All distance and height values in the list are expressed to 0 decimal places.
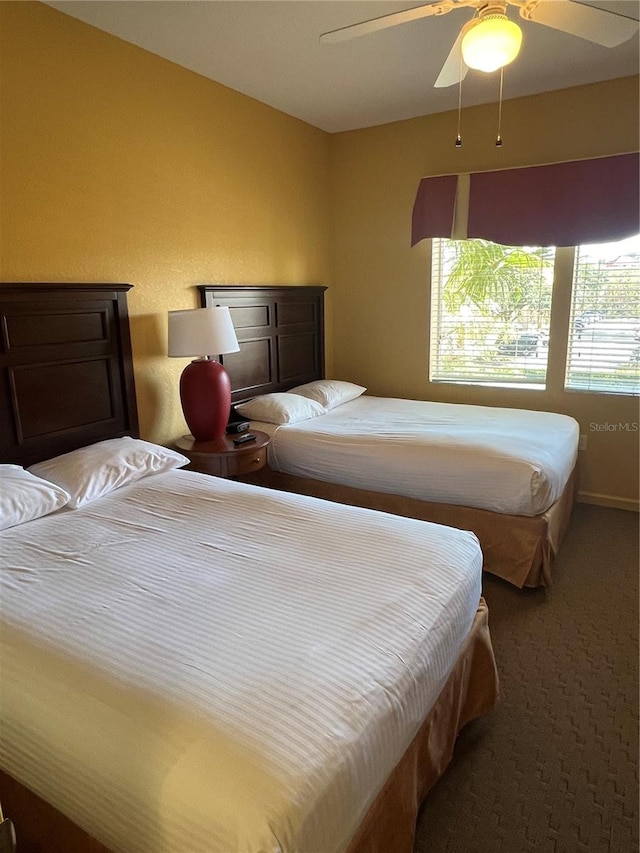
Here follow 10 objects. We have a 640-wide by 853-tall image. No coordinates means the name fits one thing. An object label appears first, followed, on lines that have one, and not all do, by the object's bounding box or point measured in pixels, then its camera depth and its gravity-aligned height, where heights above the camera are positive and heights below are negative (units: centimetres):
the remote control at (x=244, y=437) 285 -67
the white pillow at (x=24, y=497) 189 -66
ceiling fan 170 +96
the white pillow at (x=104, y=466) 216 -64
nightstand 271 -72
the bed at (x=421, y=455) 256 -75
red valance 322 +69
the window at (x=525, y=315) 339 -4
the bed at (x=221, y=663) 97 -78
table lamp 273 -28
